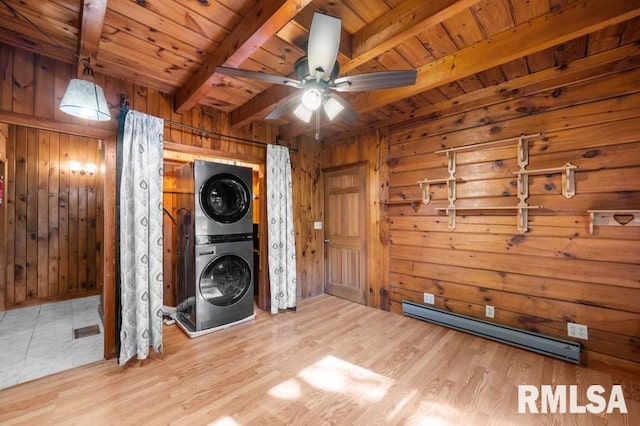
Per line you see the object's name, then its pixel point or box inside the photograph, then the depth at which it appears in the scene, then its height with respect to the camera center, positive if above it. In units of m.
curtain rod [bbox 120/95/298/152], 2.45 +0.99
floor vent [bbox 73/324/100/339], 2.83 -1.29
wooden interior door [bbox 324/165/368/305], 3.81 -0.28
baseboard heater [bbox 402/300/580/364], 2.24 -1.18
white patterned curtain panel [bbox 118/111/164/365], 2.37 -0.21
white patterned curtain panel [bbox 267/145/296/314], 3.48 -0.20
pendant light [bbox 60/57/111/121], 1.70 +0.79
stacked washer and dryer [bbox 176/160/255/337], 2.79 -0.34
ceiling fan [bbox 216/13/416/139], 1.35 +0.86
